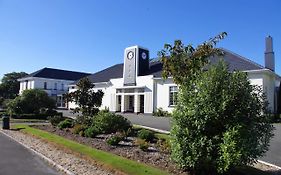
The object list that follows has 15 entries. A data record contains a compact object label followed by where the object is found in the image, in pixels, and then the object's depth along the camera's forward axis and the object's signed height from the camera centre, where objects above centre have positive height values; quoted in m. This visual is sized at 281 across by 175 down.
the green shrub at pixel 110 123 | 10.58 -1.39
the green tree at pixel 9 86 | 47.83 +2.55
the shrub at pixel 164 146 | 7.33 -1.84
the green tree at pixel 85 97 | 13.44 -0.02
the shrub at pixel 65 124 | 12.97 -1.76
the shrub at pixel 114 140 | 8.47 -1.82
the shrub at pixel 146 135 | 8.89 -1.71
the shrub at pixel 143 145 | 7.55 -1.81
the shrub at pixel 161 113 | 20.74 -1.68
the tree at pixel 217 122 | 5.40 -0.70
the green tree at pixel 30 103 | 20.64 -0.65
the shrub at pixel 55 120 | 14.71 -1.71
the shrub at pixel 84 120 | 12.25 -1.48
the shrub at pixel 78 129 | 11.09 -1.77
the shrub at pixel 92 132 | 10.02 -1.76
